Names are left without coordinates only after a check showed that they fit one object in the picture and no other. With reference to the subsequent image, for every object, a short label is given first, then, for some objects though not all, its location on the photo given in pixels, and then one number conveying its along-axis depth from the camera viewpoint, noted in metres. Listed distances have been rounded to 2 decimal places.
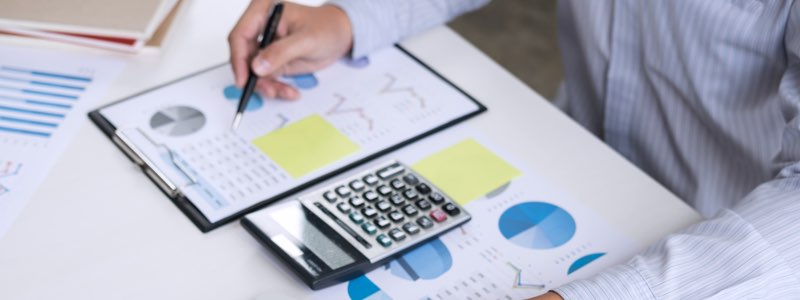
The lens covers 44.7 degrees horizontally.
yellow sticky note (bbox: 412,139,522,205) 0.89
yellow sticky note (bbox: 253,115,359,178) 0.90
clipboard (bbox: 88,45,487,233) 0.84
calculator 0.78
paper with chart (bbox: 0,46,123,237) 0.87
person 0.78
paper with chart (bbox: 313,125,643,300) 0.79
